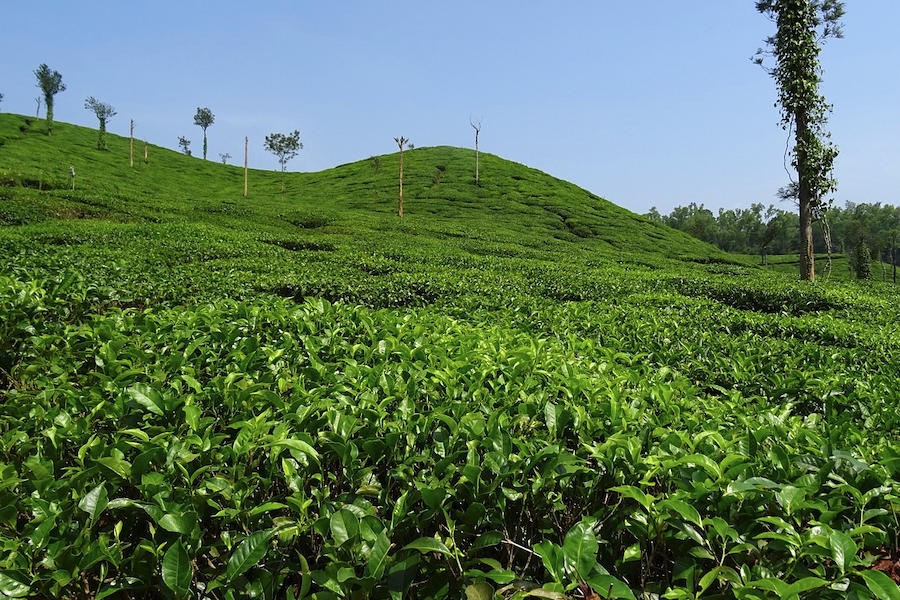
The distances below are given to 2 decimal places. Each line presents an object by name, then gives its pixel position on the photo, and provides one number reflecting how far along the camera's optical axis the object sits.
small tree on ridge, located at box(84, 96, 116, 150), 85.12
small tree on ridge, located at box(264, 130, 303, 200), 82.12
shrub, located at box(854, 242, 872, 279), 67.22
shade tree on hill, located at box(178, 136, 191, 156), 114.00
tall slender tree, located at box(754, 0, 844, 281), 18.17
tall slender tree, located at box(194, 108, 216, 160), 109.12
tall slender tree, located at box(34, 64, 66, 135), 87.50
